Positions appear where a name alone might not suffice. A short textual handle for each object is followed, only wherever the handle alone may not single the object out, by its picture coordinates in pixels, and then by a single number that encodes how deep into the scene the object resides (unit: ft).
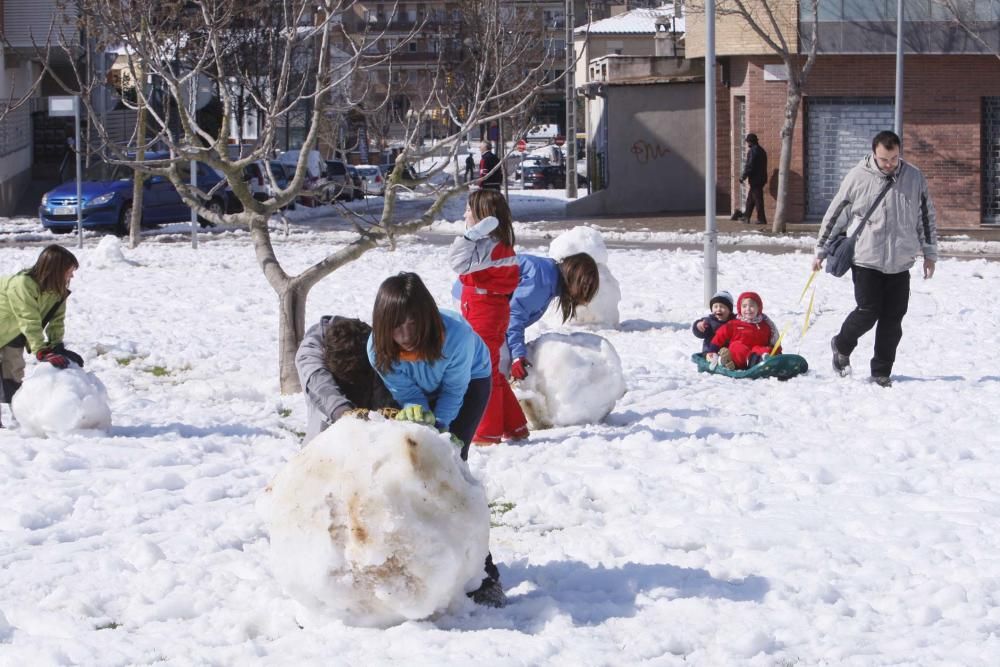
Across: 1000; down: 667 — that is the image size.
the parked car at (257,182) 107.29
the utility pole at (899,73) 84.89
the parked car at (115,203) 90.22
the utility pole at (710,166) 50.34
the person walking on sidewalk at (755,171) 95.96
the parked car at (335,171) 138.37
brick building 94.12
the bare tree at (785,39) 90.07
